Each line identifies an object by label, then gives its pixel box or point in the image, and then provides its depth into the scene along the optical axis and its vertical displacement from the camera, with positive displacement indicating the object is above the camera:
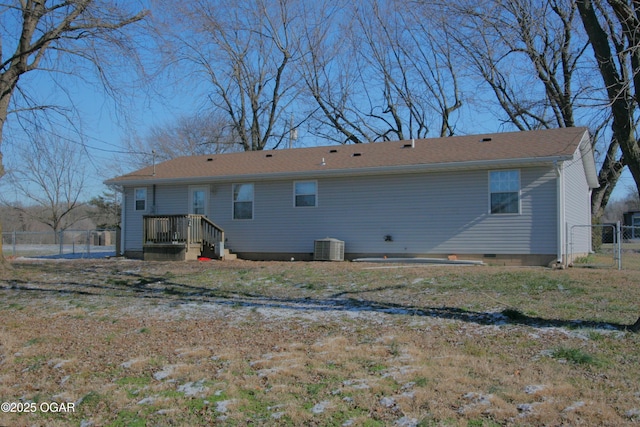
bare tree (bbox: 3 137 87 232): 43.75 +2.41
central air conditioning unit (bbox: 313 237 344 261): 15.71 -0.33
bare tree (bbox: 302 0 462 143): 28.47 +7.47
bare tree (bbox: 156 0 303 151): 27.56 +8.45
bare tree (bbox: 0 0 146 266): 11.73 +4.60
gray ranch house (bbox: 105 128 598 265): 14.23 +1.10
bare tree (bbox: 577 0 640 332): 6.43 +2.10
